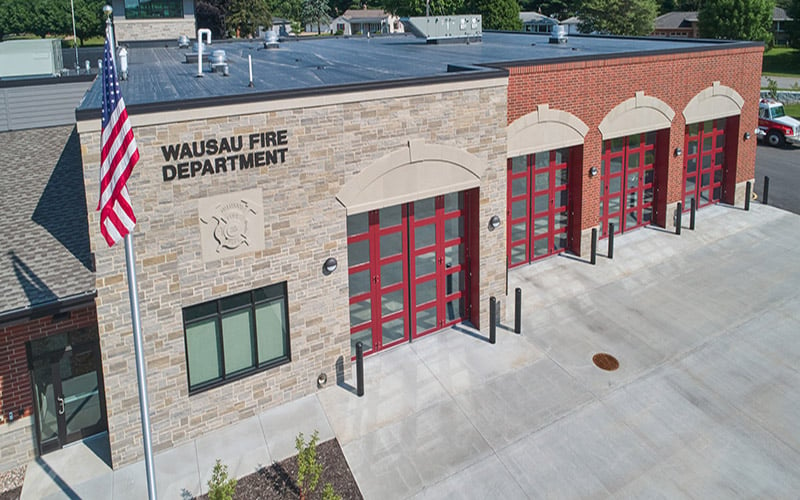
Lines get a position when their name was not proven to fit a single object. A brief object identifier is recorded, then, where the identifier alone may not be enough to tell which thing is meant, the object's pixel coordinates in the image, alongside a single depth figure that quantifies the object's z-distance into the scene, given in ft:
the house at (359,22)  380.17
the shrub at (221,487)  31.35
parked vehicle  112.78
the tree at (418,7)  245.98
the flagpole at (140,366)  29.37
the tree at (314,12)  379.76
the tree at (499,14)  209.77
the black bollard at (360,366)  42.37
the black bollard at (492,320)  48.08
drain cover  46.01
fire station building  36.35
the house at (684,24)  289.74
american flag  28.02
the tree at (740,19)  214.07
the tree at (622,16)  199.93
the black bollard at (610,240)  62.23
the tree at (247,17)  231.09
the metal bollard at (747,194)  76.79
